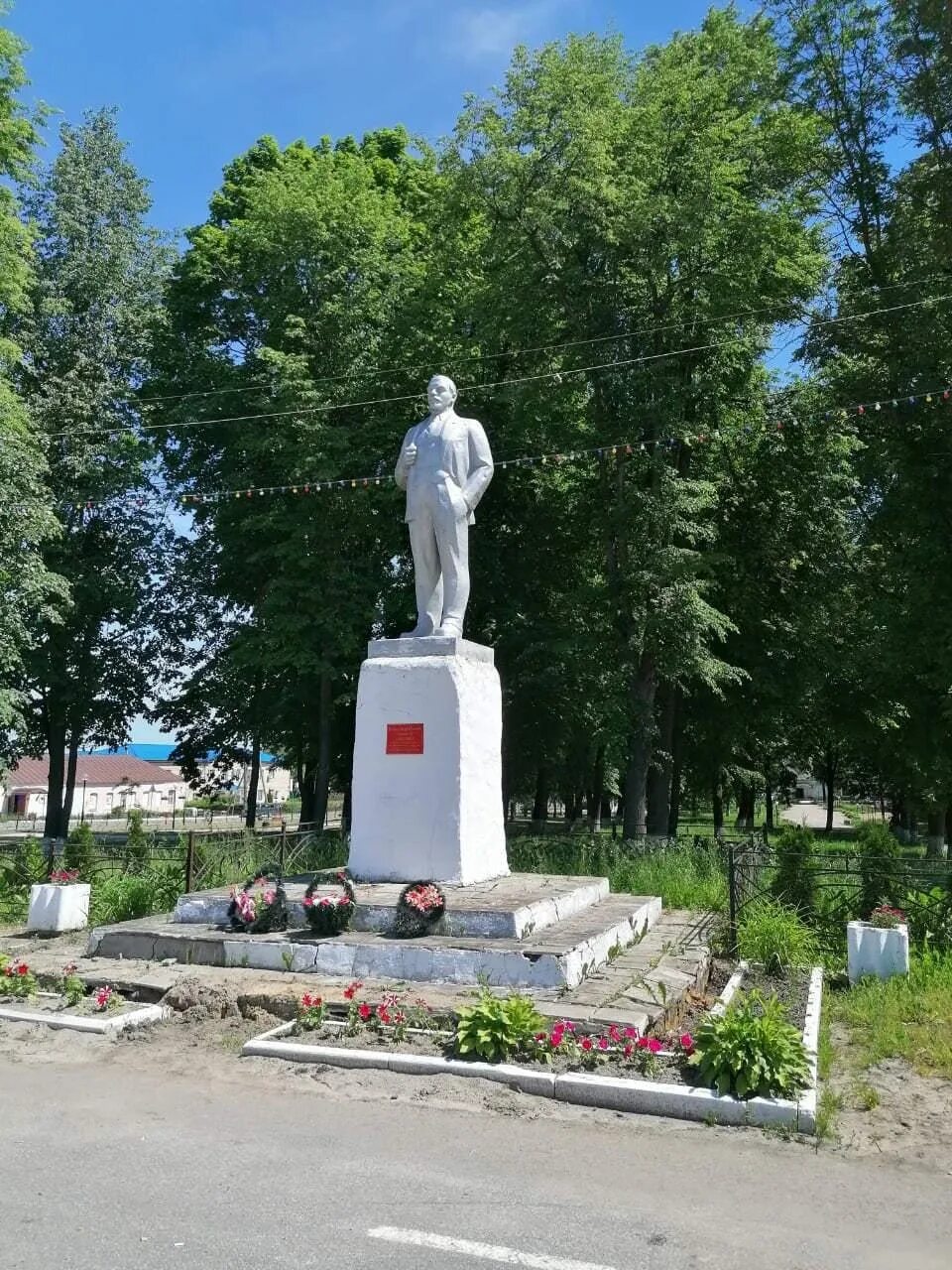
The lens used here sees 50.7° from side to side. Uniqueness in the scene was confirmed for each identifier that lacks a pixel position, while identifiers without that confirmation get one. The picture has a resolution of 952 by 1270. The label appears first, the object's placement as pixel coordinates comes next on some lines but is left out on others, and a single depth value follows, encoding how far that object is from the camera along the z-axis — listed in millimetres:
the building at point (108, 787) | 63219
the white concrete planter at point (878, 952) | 7465
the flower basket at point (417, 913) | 7285
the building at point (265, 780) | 69438
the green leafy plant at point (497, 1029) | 5555
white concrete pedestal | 8359
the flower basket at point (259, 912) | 7773
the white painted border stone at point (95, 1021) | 6305
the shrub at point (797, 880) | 9812
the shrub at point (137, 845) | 12070
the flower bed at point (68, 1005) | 6395
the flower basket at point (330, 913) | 7422
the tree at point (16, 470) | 16500
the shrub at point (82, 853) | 12117
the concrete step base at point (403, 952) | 6750
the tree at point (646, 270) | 16344
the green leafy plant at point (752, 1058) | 4988
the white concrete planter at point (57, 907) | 9859
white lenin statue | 9133
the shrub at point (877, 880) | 9141
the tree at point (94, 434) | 21812
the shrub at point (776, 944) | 8109
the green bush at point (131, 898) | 10266
